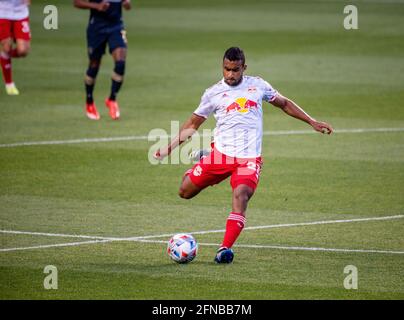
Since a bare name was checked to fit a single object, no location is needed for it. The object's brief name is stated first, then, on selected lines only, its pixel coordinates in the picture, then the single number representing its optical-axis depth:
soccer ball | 10.88
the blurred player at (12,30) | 21.11
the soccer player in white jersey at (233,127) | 11.37
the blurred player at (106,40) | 19.05
